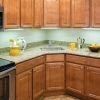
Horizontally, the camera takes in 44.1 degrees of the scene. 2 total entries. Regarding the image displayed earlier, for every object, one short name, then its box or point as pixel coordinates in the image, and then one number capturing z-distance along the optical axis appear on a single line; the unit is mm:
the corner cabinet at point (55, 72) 2364
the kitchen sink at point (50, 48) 2561
